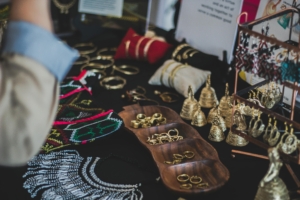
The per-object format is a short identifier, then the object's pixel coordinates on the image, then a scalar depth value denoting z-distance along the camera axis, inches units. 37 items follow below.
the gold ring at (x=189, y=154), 43.3
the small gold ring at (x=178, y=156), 43.2
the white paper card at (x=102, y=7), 69.2
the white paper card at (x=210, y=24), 56.8
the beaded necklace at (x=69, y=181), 38.5
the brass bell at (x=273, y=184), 33.5
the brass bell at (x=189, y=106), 50.3
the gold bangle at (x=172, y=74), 56.0
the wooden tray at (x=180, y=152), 39.1
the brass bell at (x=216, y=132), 46.3
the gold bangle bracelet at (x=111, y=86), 57.8
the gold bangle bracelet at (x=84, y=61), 64.5
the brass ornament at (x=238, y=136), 43.9
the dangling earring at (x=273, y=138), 39.2
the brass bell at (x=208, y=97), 52.4
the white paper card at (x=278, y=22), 47.4
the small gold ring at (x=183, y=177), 39.8
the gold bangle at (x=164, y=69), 56.9
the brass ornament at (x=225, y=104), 50.1
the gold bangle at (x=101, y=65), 63.6
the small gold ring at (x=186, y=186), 38.4
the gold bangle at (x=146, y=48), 62.5
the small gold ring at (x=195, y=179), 39.3
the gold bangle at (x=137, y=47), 63.3
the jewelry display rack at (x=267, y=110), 36.3
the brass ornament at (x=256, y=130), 40.9
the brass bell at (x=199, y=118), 49.1
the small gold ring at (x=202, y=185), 38.8
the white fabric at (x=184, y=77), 54.8
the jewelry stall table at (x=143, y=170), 38.9
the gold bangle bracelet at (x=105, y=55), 66.2
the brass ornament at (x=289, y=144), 37.7
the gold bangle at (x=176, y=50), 59.6
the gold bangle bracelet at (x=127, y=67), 61.8
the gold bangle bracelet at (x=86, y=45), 67.9
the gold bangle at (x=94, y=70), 61.7
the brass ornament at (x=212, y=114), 49.4
